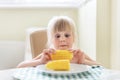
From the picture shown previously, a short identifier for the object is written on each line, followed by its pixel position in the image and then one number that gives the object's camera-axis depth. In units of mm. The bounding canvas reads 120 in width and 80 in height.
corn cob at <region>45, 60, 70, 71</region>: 854
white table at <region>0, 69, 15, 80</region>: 817
